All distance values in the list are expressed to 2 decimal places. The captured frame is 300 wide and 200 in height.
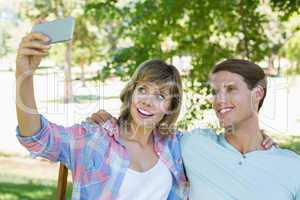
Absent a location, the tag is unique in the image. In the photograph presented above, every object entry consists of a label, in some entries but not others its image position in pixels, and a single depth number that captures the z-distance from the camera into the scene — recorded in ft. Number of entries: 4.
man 7.10
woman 5.69
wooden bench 7.33
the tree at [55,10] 31.47
